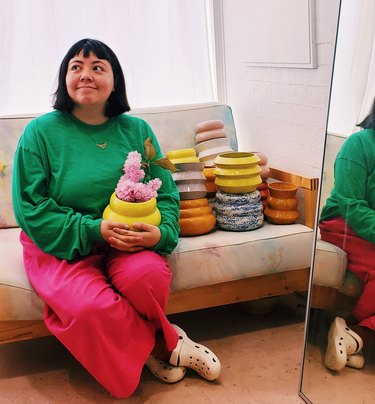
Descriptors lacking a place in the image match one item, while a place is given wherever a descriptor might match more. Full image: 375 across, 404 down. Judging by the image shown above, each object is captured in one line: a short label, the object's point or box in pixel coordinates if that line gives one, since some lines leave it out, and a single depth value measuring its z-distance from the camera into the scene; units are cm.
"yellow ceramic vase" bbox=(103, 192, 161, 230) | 181
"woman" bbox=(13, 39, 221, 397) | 169
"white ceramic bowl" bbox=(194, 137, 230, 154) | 246
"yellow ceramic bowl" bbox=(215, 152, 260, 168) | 212
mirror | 158
